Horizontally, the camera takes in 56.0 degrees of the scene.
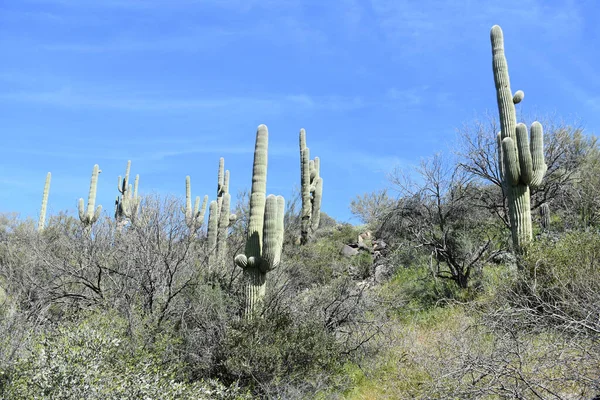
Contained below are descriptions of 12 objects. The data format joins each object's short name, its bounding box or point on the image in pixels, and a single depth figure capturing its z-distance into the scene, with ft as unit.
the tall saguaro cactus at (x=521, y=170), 41.06
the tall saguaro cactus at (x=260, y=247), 36.76
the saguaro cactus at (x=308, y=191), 74.13
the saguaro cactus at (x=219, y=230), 53.42
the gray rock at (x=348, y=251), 66.87
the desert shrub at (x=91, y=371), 22.08
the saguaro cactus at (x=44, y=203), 91.73
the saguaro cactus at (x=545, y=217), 51.65
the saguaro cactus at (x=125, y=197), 88.92
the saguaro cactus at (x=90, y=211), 83.92
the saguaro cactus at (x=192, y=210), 68.78
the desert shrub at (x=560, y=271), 31.71
